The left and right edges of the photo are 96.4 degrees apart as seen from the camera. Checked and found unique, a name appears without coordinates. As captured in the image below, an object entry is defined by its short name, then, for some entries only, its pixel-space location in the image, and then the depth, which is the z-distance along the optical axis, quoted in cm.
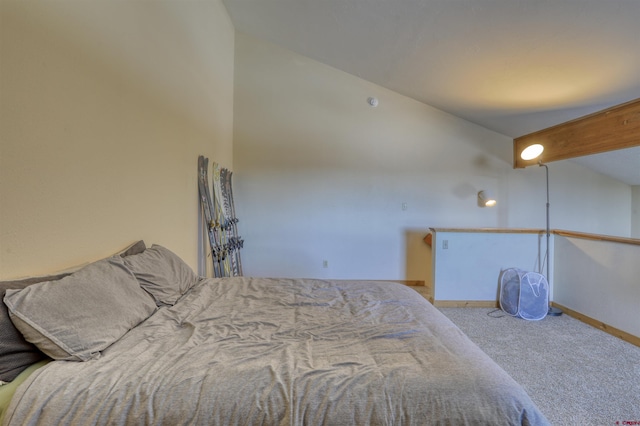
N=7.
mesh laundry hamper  319
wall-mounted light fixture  409
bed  87
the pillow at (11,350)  91
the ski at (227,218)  344
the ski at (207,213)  302
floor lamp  310
